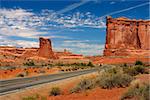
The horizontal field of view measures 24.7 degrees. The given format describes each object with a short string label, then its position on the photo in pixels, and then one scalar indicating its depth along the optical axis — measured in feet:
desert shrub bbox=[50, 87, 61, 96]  62.64
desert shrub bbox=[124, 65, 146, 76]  104.38
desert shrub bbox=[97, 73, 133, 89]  65.05
